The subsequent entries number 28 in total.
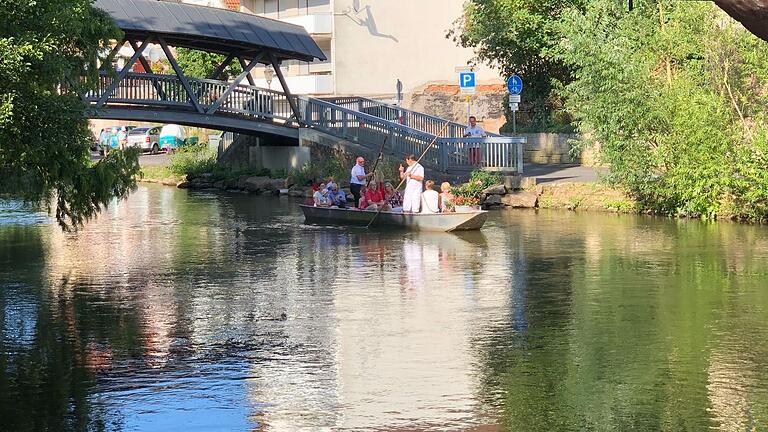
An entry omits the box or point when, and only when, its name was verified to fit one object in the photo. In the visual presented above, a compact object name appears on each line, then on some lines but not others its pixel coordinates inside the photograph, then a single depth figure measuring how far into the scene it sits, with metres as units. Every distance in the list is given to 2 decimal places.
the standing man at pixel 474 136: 42.66
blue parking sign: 43.56
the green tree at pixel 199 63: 68.25
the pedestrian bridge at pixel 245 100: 41.97
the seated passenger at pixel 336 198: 35.84
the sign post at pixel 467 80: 43.56
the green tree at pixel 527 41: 47.69
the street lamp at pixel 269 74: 62.59
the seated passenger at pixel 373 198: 34.03
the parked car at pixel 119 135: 71.31
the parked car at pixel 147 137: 72.12
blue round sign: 43.83
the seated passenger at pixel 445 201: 32.30
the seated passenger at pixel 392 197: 34.06
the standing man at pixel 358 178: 37.94
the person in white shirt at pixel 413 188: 32.28
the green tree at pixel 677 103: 33.34
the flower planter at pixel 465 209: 31.43
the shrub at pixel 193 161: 54.25
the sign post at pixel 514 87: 42.88
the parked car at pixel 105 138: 72.56
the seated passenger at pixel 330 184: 36.38
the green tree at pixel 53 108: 20.72
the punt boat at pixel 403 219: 31.42
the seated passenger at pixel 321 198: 35.78
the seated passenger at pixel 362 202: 34.41
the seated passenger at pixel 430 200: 32.08
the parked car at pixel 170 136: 72.62
